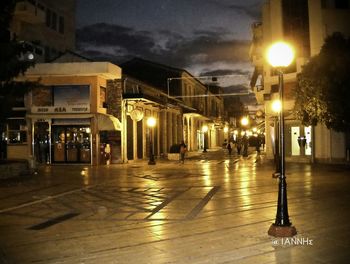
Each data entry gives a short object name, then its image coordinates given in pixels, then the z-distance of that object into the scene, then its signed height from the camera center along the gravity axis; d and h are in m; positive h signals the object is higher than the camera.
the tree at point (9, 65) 20.85 +3.88
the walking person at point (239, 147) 44.16 -0.23
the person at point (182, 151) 32.12 -0.36
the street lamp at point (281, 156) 8.31 -0.24
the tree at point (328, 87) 21.34 +2.73
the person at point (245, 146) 39.59 -0.13
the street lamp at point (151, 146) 30.07 +0.03
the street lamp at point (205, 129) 59.37 +2.11
